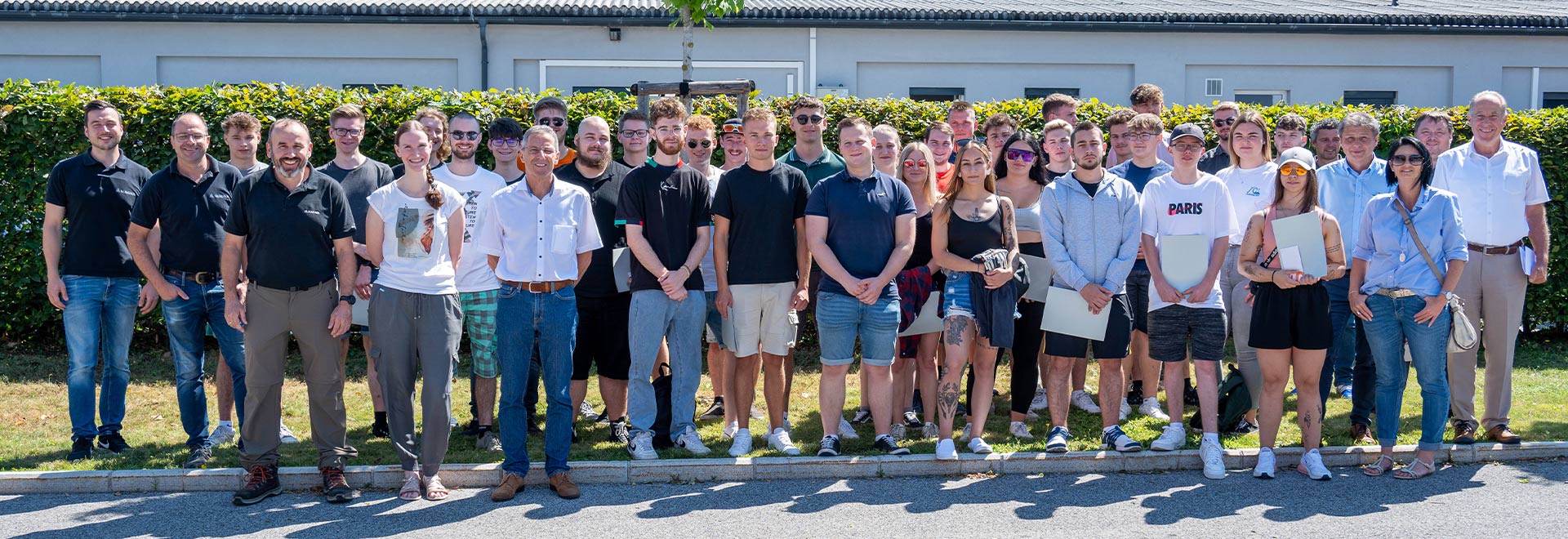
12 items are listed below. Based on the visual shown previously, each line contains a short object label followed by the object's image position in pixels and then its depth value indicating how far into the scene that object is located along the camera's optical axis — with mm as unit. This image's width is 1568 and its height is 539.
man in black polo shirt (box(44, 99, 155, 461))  7074
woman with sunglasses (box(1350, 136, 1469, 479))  6668
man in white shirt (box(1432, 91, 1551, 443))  7289
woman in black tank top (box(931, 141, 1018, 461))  6883
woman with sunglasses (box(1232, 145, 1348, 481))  6605
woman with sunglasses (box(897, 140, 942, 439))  7285
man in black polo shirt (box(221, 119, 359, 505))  6090
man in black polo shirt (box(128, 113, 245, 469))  6852
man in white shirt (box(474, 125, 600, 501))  6320
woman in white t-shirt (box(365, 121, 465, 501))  6117
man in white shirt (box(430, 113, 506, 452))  6453
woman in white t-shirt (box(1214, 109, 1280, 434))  7684
